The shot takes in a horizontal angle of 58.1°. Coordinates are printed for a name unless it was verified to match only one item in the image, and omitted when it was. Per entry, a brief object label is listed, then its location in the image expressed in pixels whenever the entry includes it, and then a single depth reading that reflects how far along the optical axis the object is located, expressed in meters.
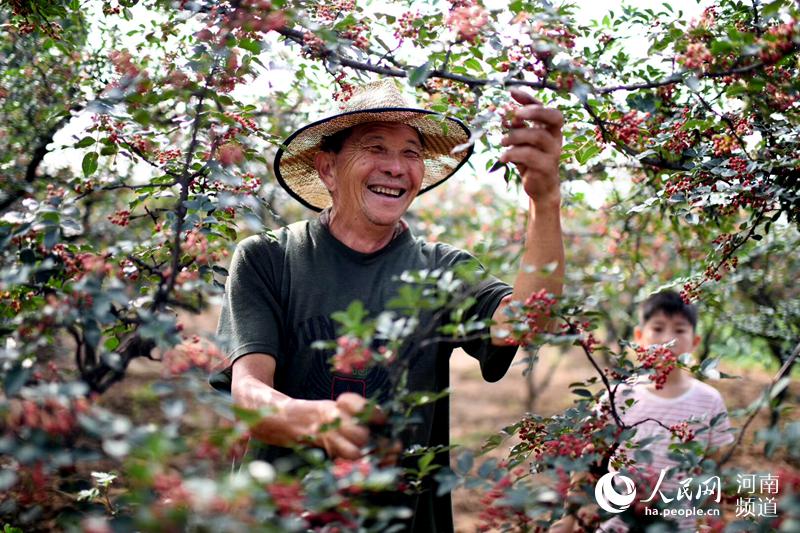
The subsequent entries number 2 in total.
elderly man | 1.86
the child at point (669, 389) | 3.15
